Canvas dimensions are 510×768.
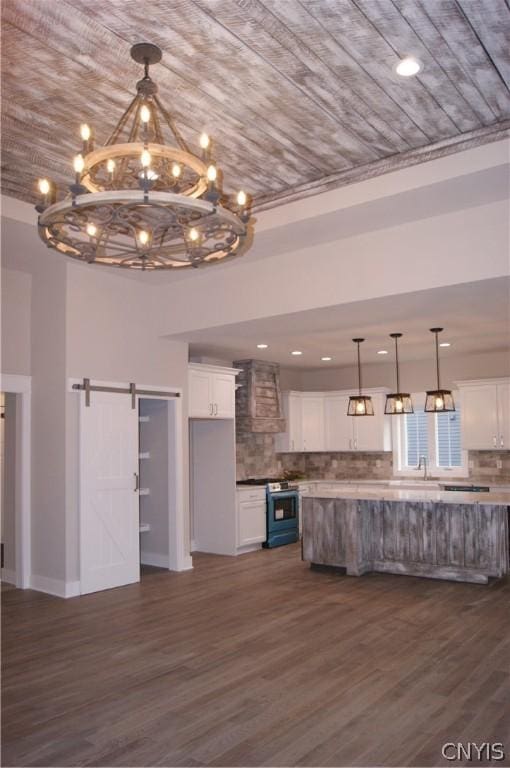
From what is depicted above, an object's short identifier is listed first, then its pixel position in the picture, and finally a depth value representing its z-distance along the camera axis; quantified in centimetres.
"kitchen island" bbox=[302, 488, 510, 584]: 630
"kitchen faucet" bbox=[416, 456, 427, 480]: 1020
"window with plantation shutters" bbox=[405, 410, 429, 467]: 1032
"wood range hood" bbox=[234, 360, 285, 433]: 936
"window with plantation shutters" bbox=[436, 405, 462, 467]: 997
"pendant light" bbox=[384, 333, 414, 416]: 784
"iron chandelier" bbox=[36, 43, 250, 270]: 275
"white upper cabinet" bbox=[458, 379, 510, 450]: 906
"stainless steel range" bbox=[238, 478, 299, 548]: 891
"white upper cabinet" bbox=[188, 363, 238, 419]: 794
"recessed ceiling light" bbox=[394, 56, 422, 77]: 344
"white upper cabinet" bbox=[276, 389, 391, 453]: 1021
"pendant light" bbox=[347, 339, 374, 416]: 801
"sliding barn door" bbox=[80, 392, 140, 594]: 621
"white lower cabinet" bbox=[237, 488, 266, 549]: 843
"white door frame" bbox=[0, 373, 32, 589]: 640
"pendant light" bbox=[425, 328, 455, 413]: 724
